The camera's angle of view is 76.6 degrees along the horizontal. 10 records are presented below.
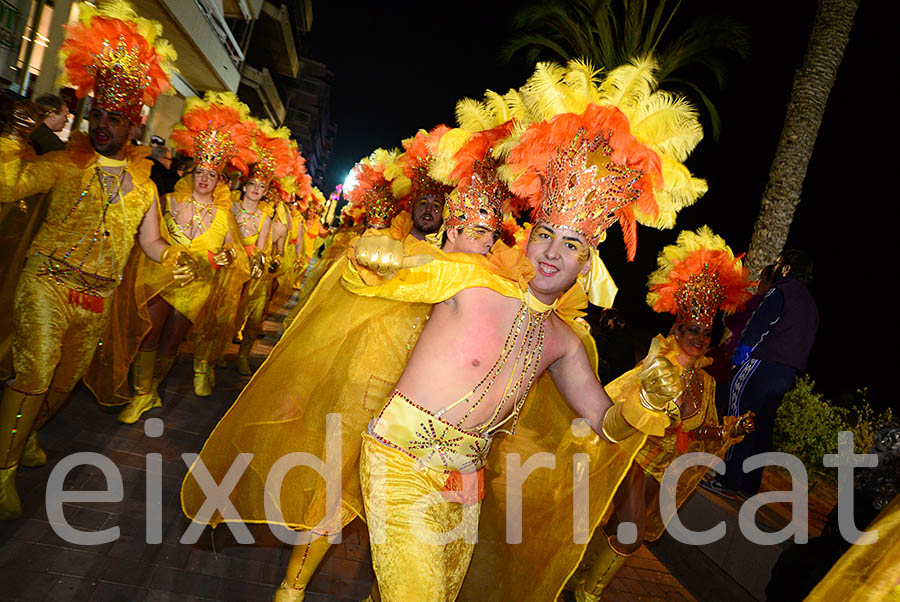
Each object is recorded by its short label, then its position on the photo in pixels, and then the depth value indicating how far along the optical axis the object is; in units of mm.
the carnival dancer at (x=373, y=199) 5926
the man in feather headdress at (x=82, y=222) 3365
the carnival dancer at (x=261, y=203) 7008
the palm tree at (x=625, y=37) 8906
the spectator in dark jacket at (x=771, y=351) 5727
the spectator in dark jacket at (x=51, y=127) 5021
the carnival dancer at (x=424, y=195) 5332
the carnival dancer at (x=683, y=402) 4160
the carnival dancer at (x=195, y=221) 5473
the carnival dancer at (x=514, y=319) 2383
